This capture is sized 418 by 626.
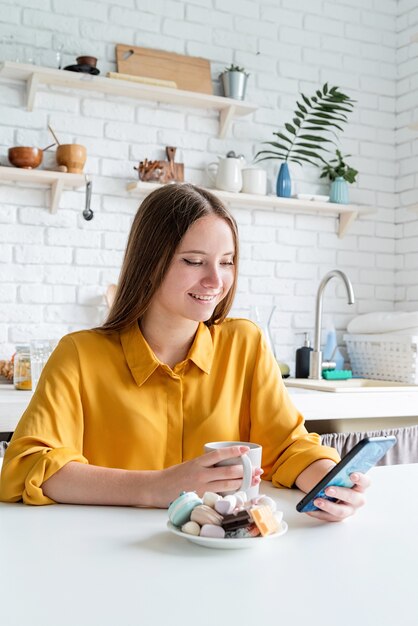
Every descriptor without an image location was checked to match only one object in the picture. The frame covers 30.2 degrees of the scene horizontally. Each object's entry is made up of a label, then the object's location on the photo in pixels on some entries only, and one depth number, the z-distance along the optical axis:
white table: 0.78
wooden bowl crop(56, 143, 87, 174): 3.05
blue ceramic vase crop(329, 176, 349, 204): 3.66
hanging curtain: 2.63
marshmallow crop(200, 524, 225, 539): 0.99
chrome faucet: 3.31
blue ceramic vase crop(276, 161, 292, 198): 3.50
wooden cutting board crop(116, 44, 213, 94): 3.26
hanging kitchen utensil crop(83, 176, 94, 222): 3.15
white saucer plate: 0.98
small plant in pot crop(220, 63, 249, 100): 3.37
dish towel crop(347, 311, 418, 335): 3.28
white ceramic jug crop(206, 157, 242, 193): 3.33
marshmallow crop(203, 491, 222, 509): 1.05
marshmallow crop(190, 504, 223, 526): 1.01
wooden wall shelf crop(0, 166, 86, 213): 2.97
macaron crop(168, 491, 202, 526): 1.03
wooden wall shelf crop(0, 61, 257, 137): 3.00
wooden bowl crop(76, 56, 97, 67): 3.08
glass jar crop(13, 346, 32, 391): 2.69
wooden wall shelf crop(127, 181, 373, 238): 3.26
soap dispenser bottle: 3.40
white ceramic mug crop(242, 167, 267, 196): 3.41
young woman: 1.46
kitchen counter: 2.79
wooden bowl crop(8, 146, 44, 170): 2.97
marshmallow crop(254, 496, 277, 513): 1.05
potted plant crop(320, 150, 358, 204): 3.66
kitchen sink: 2.91
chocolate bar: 1.01
